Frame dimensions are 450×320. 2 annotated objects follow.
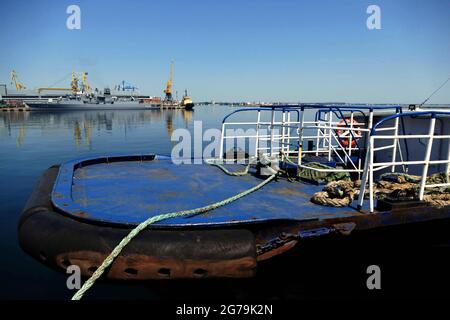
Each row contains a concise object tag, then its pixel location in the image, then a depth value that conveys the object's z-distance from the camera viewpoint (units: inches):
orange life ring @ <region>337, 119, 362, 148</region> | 393.1
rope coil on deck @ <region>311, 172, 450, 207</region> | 187.1
